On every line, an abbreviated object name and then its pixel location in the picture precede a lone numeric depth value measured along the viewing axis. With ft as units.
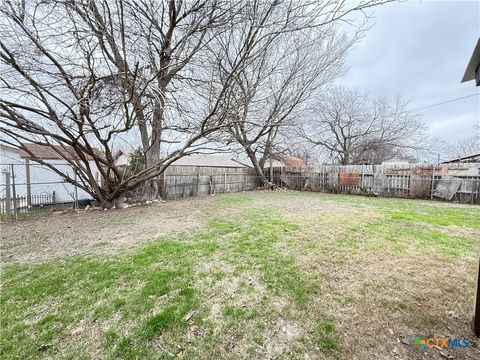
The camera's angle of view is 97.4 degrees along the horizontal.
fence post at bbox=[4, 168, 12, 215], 18.03
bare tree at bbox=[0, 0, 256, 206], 12.16
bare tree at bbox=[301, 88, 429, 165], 44.86
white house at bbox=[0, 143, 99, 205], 27.68
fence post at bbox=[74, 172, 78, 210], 22.54
